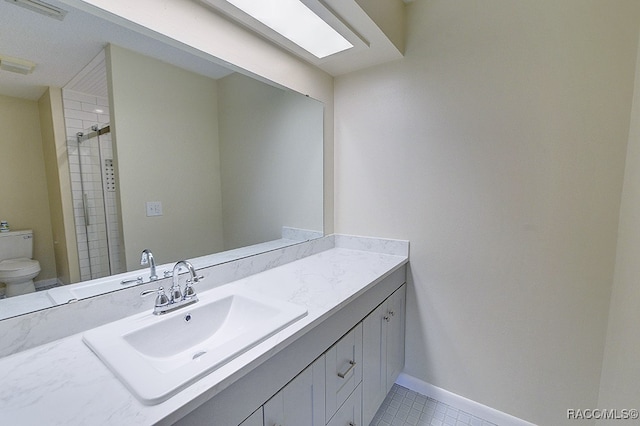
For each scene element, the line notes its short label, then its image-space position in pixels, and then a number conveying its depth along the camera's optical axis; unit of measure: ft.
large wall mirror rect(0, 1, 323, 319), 2.71
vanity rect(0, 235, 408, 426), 1.96
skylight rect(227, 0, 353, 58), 3.90
